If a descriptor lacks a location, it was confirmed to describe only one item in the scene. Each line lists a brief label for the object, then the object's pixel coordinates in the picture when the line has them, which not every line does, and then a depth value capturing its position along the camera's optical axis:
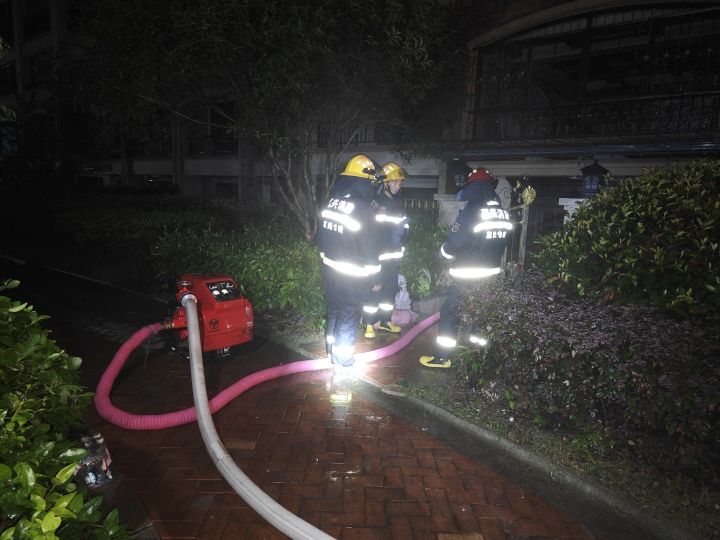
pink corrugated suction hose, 3.65
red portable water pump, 4.68
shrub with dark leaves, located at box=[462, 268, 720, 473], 2.87
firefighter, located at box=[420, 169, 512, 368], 4.69
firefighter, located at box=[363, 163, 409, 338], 5.52
